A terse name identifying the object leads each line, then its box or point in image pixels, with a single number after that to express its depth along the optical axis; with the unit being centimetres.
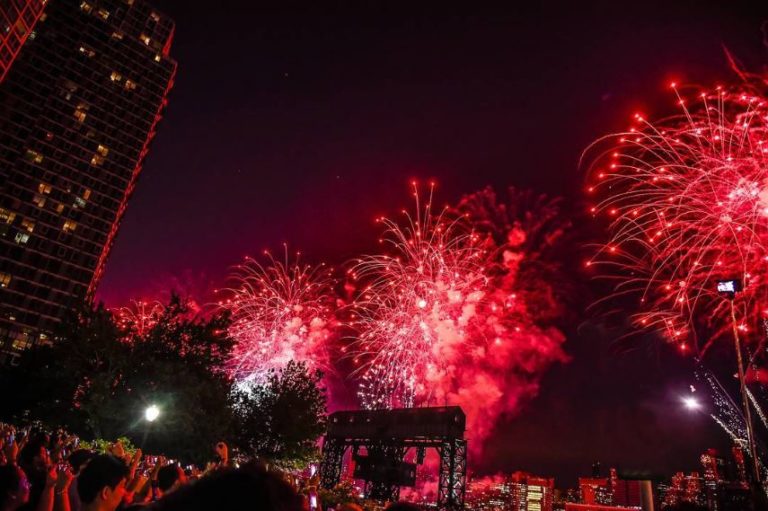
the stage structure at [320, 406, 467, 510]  2942
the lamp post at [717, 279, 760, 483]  1245
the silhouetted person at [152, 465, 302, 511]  148
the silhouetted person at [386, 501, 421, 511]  279
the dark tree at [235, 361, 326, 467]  3058
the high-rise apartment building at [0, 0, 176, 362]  6800
